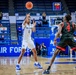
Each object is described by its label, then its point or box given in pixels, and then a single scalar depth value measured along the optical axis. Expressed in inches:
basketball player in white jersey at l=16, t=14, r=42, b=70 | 328.2
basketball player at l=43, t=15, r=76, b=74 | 284.2
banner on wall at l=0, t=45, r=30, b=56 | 718.5
